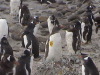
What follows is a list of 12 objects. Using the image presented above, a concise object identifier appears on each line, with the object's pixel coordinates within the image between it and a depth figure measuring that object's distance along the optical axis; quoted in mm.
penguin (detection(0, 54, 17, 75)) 7668
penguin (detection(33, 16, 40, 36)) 11838
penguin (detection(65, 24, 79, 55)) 10086
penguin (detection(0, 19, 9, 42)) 11562
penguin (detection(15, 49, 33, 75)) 7898
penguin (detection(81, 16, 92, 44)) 11484
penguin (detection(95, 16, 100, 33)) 12493
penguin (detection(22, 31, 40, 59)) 9945
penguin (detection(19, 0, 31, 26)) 13359
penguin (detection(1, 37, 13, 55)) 9008
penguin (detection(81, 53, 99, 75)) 7765
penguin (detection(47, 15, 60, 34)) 11680
